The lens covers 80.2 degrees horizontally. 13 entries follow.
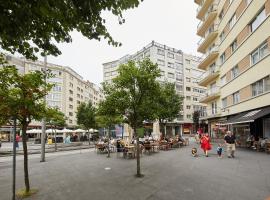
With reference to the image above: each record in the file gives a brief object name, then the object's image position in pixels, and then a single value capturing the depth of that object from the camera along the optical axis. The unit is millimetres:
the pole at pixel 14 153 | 4911
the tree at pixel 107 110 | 8182
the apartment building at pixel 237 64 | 13110
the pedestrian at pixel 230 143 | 10557
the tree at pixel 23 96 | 5455
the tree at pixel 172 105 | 22619
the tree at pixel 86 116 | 28215
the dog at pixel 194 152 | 11668
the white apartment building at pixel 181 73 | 43259
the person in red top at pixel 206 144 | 11499
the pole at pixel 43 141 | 11552
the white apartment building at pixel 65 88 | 48777
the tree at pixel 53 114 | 6424
